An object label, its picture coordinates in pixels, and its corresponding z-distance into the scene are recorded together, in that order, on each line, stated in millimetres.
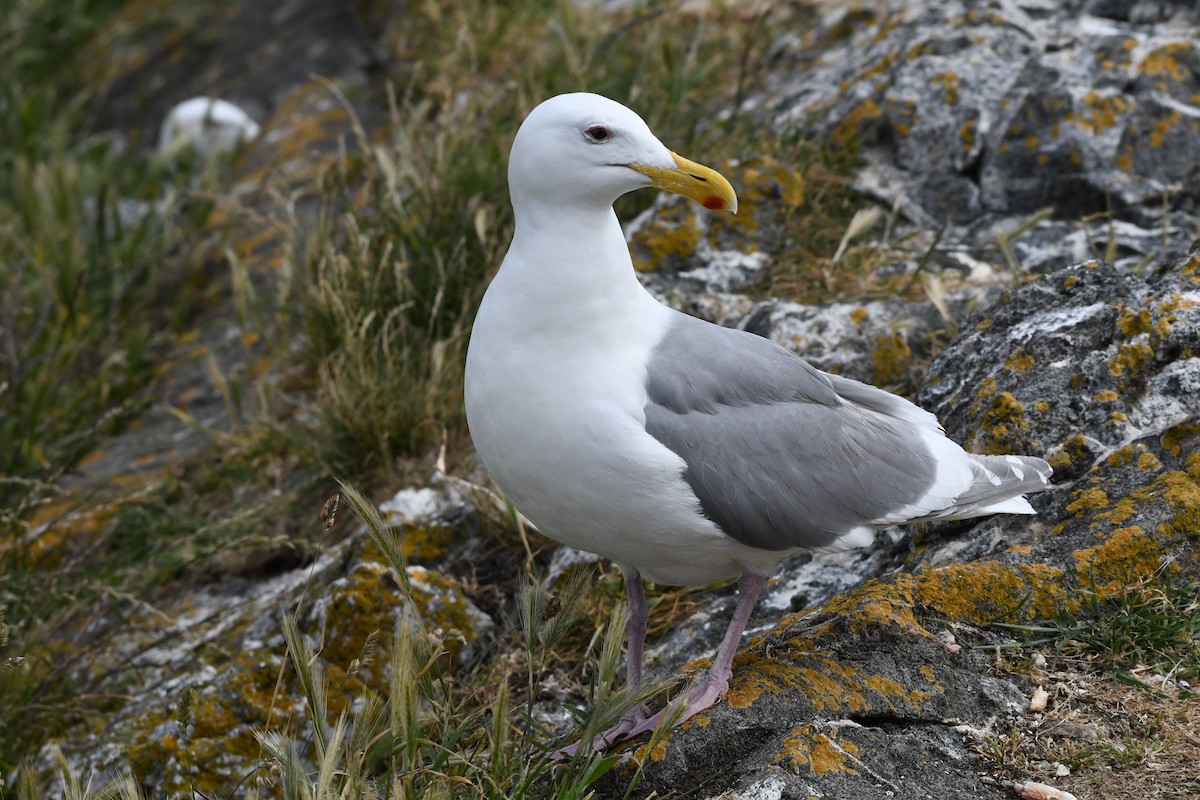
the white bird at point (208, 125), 16578
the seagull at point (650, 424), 5598
